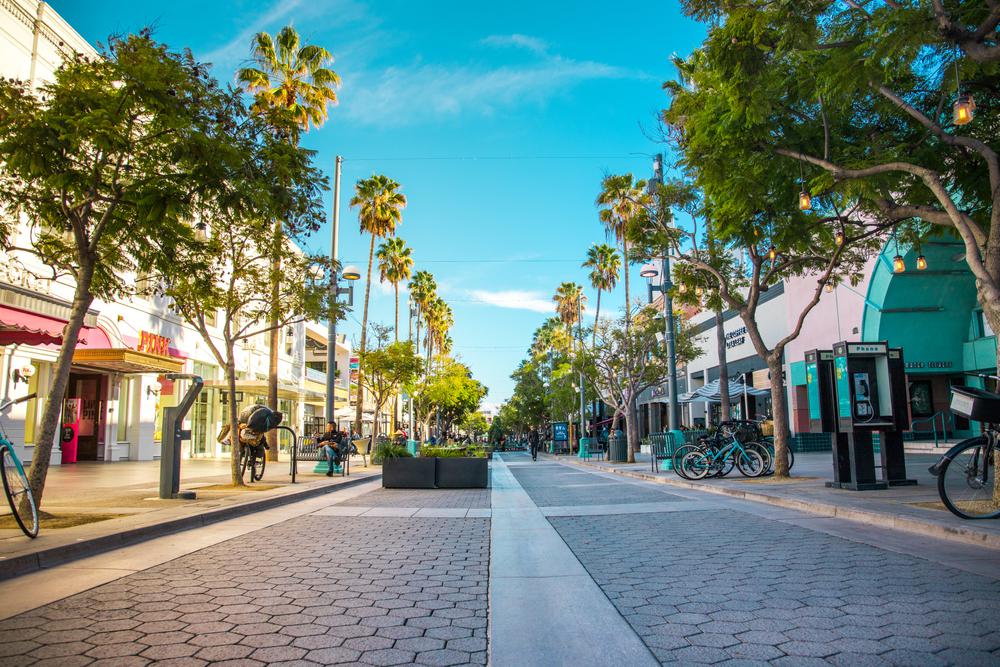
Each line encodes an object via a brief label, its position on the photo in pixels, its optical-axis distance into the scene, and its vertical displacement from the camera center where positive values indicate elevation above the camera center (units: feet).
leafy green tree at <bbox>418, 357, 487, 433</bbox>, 150.92 +7.93
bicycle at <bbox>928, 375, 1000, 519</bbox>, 24.26 -2.19
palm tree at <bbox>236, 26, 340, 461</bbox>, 71.51 +37.62
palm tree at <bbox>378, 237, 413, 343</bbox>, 142.10 +33.76
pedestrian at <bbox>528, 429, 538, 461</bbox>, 140.15 -5.96
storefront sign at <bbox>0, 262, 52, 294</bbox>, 54.66 +12.35
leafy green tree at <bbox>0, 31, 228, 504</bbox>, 25.36 +10.86
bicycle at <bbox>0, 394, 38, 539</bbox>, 21.18 -2.07
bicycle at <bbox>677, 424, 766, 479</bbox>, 49.42 -3.49
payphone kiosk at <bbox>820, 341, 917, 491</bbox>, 38.11 +0.30
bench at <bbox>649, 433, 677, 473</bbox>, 66.03 -3.18
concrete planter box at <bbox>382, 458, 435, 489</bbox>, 50.62 -4.08
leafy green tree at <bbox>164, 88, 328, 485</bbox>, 28.04 +10.00
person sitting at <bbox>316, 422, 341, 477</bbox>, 61.31 -2.33
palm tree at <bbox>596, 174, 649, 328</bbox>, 92.91 +34.28
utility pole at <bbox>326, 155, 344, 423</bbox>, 71.61 +8.20
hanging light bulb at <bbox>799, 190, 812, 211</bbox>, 33.09 +10.40
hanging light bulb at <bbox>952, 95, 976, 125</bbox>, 22.84 +10.21
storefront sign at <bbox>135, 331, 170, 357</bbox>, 79.69 +9.75
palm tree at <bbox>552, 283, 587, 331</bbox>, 209.87 +36.28
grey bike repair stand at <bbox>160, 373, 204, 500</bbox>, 35.63 -1.19
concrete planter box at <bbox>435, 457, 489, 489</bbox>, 51.26 -4.14
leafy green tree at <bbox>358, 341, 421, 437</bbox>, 105.60 +8.59
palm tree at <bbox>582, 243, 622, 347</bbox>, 152.25 +34.06
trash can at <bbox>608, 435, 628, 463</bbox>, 92.53 -4.59
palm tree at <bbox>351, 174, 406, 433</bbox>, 116.98 +37.70
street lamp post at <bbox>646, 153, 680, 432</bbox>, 67.87 +9.03
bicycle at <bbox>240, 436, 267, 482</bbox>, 48.73 -2.55
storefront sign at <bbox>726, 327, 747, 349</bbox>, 135.74 +15.63
